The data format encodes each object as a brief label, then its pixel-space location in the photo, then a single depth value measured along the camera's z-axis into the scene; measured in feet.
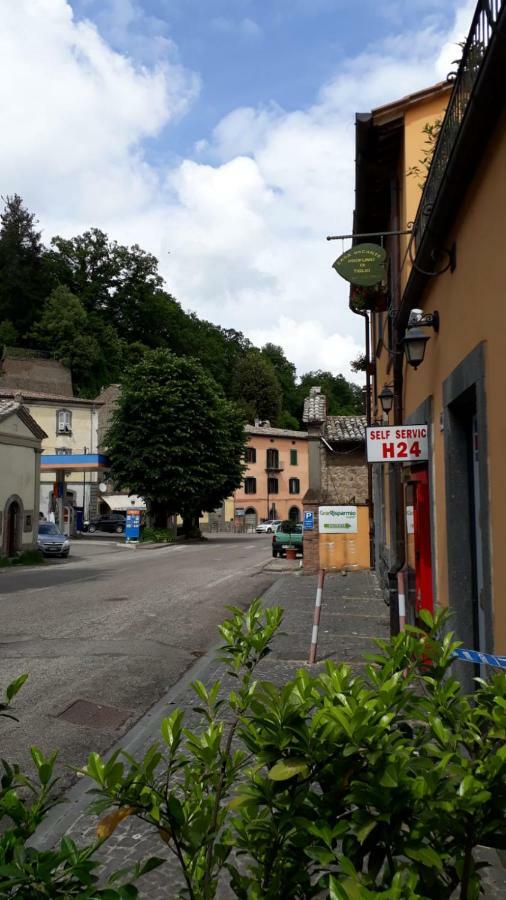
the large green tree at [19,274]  210.38
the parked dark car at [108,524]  172.35
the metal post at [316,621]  27.32
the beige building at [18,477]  85.46
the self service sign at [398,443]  25.27
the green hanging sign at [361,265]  30.94
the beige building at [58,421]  168.66
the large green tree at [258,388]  261.24
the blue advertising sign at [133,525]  123.85
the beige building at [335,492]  58.65
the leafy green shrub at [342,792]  4.93
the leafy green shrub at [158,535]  129.49
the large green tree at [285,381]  278.05
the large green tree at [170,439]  130.21
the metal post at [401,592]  24.19
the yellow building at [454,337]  14.34
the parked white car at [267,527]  193.36
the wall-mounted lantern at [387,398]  35.12
